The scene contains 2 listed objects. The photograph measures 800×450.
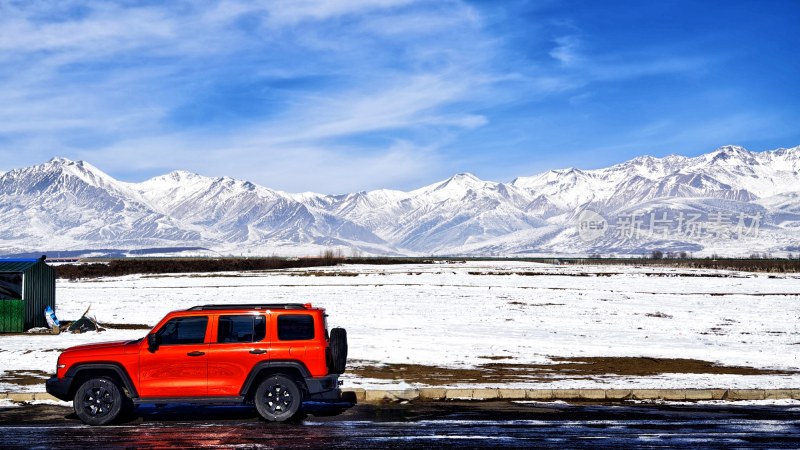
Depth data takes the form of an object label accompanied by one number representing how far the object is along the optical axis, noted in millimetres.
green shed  31031
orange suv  15359
